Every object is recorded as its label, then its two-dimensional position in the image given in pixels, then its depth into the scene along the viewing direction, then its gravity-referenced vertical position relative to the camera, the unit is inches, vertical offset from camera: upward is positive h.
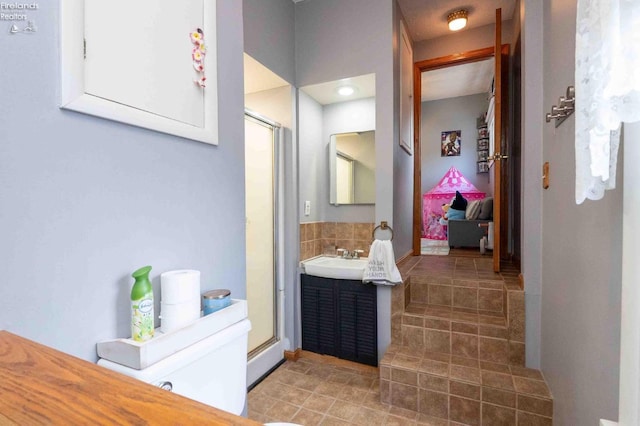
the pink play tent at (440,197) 196.5 +6.4
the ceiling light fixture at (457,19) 99.2 +64.9
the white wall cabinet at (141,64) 27.7 +16.3
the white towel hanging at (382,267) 78.4 -16.5
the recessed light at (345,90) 97.3 +40.0
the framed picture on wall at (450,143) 201.3 +44.4
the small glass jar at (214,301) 37.4 -12.2
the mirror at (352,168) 104.1 +14.5
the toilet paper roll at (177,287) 33.2 -9.1
